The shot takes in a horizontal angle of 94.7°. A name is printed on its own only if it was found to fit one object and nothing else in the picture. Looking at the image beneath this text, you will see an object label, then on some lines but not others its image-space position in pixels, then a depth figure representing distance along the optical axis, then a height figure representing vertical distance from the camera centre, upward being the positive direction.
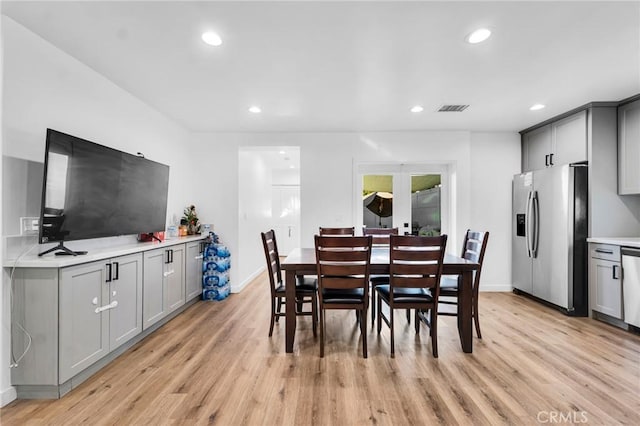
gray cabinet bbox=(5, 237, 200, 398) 1.96 -0.73
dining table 2.60 -0.61
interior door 8.49 +0.12
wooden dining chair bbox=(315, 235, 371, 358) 2.45 -0.46
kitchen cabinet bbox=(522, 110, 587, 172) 3.71 +1.08
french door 4.88 +0.39
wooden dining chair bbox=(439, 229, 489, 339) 2.82 -0.39
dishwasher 2.97 -0.65
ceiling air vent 3.63 +1.40
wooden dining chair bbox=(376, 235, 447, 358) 2.46 -0.44
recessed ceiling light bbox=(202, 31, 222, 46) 2.17 +1.35
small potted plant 4.27 -0.07
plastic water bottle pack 4.24 -0.79
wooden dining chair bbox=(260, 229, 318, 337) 2.88 -0.68
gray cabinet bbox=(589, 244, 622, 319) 3.19 -0.66
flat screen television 2.08 +0.21
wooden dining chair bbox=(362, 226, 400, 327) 3.92 -0.20
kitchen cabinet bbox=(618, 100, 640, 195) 3.35 +0.85
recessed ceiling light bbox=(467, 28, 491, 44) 2.13 +1.37
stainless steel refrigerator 3.58 -0.20
